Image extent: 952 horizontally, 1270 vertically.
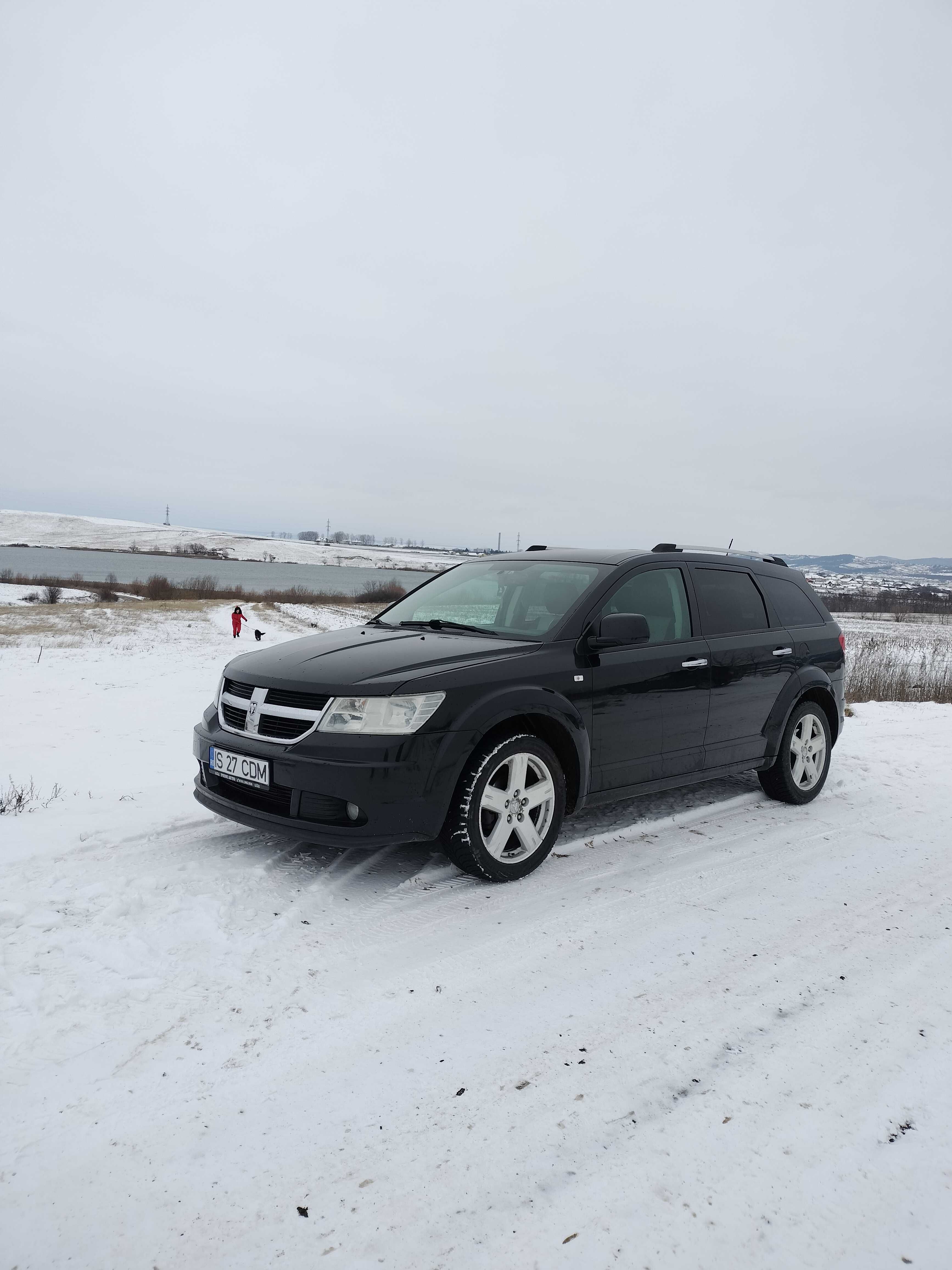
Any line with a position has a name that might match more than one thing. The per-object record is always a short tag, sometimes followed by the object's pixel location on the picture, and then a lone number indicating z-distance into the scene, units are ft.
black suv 12.85
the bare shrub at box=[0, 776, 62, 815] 16.62
